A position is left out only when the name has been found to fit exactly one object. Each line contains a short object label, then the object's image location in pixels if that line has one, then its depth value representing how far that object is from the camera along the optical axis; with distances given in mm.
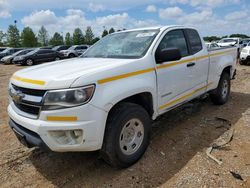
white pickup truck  2477
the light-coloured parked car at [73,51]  24241
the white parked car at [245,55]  13280
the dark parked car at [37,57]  20409
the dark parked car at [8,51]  26466
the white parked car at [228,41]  20656
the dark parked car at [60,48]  29172
